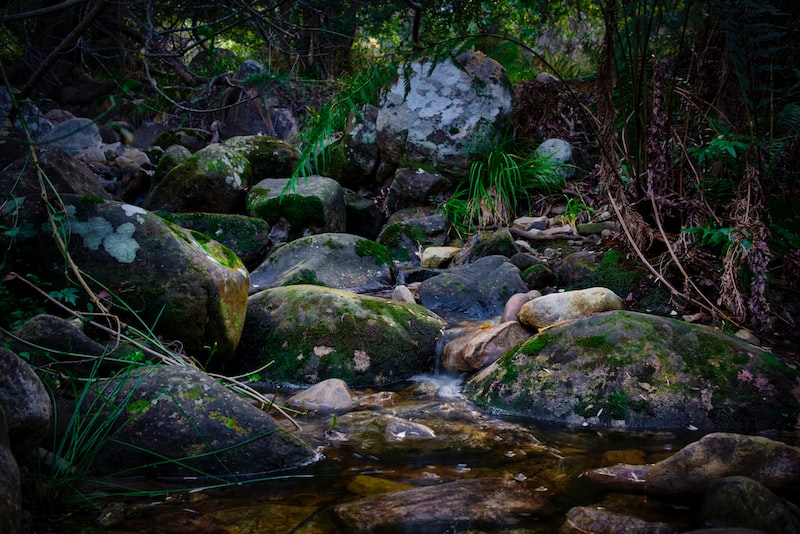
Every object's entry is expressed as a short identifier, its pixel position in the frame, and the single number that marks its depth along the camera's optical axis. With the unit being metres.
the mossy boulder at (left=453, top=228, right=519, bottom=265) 6.37
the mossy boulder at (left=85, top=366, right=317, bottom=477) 2.34
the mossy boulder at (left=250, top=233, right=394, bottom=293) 5.88
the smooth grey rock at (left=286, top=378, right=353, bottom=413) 3.37
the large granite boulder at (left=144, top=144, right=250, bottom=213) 7.60
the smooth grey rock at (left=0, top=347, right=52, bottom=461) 1.73
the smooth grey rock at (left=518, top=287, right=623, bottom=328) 4.04
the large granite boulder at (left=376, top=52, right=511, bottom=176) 8.55
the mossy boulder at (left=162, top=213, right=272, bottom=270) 6.71
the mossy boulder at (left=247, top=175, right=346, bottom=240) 7.46
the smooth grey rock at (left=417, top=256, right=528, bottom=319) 5.39
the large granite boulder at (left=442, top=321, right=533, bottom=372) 3.95
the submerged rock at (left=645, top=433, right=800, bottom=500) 2.05
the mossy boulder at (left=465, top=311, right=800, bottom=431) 3.05
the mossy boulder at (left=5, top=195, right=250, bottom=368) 3.34
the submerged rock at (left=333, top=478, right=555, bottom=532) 1.97
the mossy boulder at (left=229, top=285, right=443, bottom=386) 4.01
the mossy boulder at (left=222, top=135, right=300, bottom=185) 8.80
